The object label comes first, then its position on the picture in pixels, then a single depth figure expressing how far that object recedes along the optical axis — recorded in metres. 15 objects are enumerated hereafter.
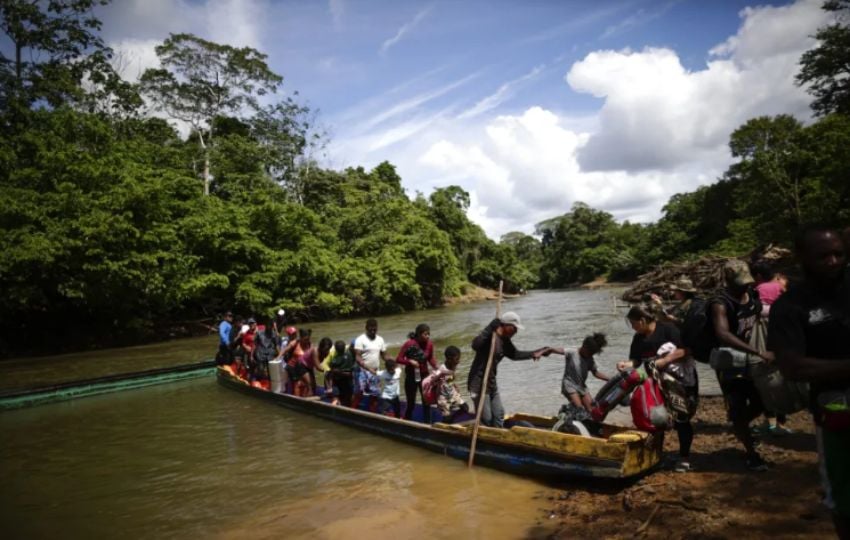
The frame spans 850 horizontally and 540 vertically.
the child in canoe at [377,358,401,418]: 8.20
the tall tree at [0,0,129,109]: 27.12
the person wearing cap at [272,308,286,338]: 13.49
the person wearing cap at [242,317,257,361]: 13.21
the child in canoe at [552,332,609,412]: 5.77
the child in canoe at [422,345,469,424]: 7.38
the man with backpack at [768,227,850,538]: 2.23
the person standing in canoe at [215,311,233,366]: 13.20
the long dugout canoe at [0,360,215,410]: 13.08
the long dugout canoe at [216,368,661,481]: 4.89
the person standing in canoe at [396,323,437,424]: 7.47
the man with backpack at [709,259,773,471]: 4.52
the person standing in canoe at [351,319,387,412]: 8.23
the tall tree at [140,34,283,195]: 33.34
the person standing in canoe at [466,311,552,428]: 6.16
